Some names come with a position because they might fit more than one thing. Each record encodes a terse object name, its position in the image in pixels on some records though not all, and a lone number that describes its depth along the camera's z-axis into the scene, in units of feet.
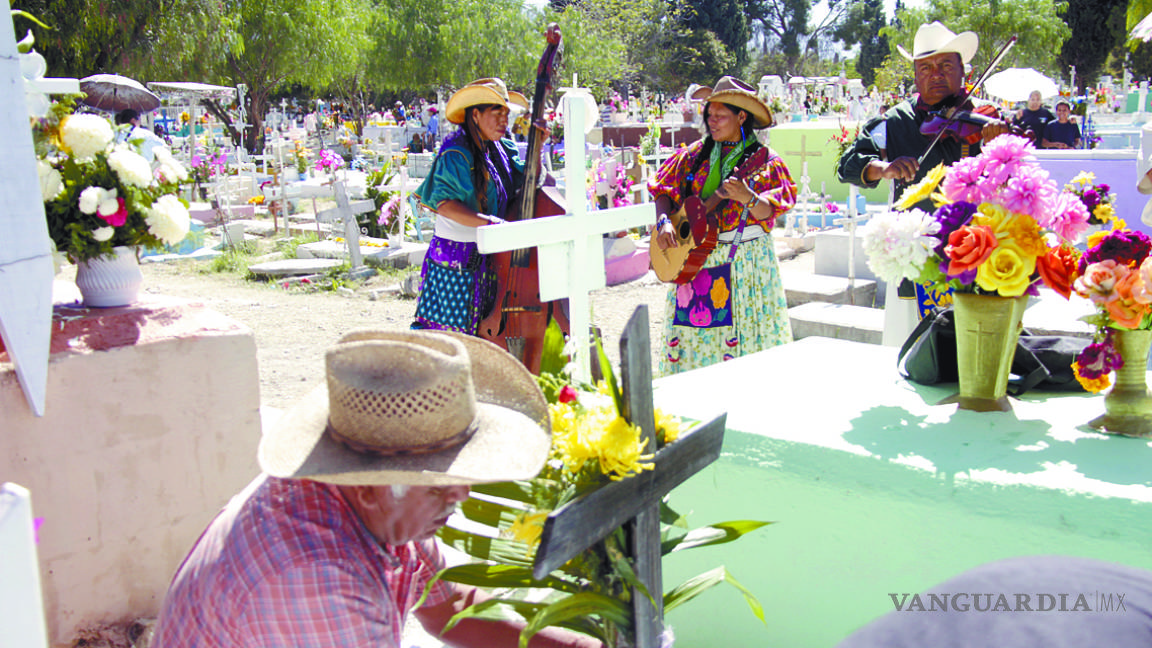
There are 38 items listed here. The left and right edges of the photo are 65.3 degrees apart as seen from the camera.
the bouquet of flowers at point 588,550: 4.71
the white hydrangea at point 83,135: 9.27
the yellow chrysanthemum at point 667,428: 5.09
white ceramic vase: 8.93
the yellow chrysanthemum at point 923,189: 7.75
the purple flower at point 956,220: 7.15
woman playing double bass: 12.41
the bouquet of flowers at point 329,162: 37.88
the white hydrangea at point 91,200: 8.75
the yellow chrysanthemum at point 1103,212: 7.07
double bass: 12.26
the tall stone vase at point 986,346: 6.91
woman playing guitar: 12.98
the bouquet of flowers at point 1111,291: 6.26
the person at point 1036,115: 42.91
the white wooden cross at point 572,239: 8.68
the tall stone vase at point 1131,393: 6.54
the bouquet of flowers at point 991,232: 6.66
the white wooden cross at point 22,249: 7.00
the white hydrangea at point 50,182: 8.95
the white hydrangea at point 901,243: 7.04
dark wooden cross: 4.39
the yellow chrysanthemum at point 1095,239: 6.76
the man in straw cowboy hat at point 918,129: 12.00
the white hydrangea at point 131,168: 9.36
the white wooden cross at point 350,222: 30.89
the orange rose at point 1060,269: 6.79
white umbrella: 43.50
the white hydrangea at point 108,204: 8.92
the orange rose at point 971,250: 6.66
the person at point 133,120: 35.96
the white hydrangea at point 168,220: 9.47
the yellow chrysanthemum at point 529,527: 4.84
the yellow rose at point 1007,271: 6.63
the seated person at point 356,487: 4.16
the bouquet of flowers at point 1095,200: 7.07
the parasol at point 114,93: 45.55
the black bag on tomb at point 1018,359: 7.81
